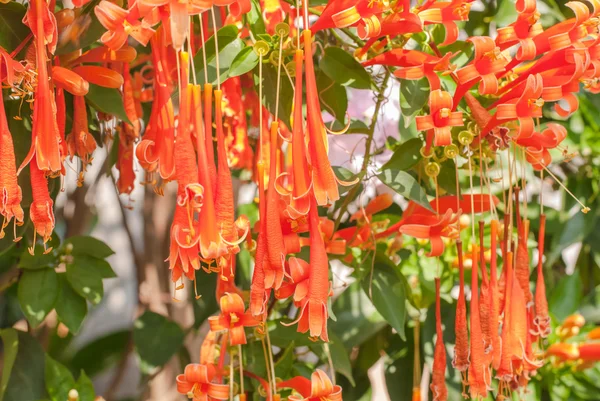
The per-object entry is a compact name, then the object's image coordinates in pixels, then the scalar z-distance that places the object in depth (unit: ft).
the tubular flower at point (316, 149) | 2.17
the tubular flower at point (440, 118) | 2.35
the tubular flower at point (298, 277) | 2.24
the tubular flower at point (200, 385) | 2.46
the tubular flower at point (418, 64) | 2.37
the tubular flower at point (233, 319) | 2.46
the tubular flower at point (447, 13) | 2.38
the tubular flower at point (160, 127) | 2.27
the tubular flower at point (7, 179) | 2.17
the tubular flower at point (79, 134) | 2.43
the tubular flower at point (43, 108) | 2.17
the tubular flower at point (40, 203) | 2.20
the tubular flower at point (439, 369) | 2.50
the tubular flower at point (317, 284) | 2.20
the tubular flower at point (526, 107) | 2.31
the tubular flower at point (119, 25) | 2.10
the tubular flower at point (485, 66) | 2.32
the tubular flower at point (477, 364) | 2.39
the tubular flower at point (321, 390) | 2.41
